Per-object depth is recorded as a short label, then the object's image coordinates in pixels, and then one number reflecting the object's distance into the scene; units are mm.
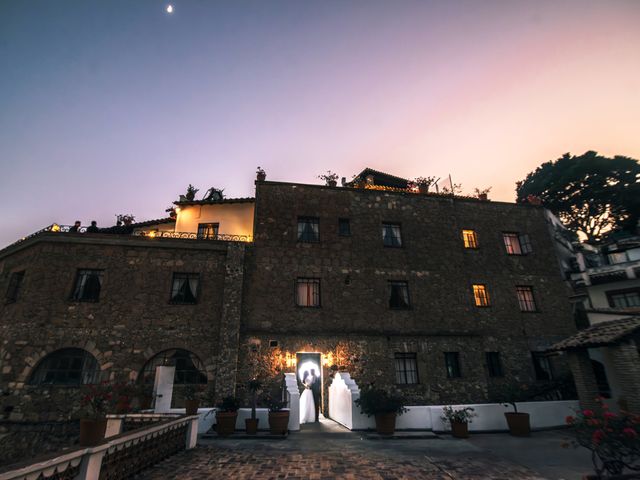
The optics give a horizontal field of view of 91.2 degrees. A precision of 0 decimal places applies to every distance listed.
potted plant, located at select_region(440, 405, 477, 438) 11312
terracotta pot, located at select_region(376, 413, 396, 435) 11219
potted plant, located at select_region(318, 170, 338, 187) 18878
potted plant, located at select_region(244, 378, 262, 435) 11078
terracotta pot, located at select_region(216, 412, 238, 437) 10985
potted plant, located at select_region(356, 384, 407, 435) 11253
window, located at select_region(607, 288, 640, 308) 19688
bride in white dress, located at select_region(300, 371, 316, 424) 13938
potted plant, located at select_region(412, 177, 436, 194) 19922
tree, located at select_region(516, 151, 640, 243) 30203
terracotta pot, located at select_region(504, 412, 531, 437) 11812
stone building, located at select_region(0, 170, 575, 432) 13938
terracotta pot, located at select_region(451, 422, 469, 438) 11281
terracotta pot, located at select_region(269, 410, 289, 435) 10945
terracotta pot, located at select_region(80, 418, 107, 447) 8211
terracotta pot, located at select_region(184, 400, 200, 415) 11648
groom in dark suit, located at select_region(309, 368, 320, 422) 14500
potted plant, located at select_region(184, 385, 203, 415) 11664
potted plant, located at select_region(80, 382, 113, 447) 8234
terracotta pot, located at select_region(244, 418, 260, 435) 11062
